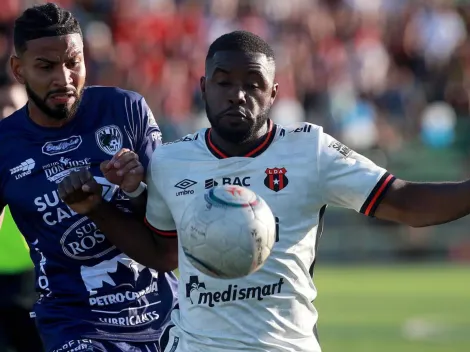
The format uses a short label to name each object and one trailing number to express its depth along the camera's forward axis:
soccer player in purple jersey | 11.82
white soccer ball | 9.79
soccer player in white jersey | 10.40
